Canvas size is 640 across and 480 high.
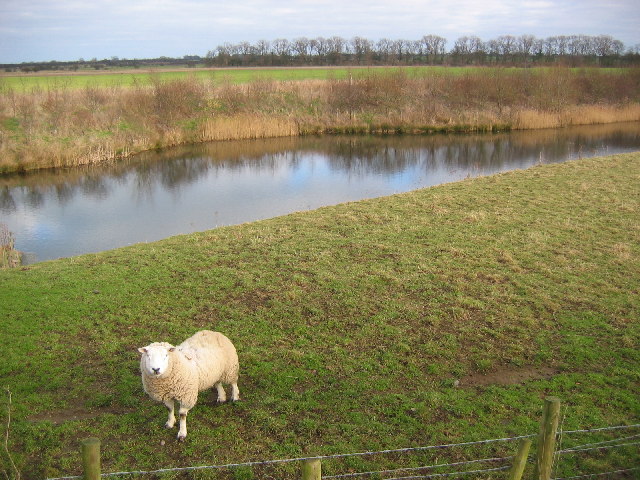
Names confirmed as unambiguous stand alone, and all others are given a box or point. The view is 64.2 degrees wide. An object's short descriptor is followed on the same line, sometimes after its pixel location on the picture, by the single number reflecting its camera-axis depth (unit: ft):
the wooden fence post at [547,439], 13.70
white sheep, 18.93
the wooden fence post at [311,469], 11.17
